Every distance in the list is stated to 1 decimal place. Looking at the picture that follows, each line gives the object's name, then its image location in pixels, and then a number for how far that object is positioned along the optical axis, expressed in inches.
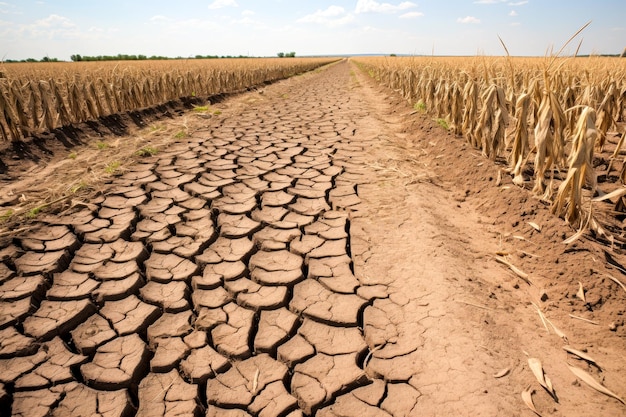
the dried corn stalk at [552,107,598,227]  80.0
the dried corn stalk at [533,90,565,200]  94.3
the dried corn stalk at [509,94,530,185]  108.3
